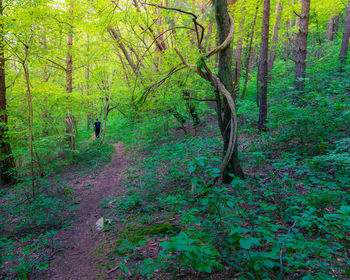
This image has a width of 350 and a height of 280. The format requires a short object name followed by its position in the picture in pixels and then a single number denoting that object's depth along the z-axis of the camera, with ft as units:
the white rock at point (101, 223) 15.68
